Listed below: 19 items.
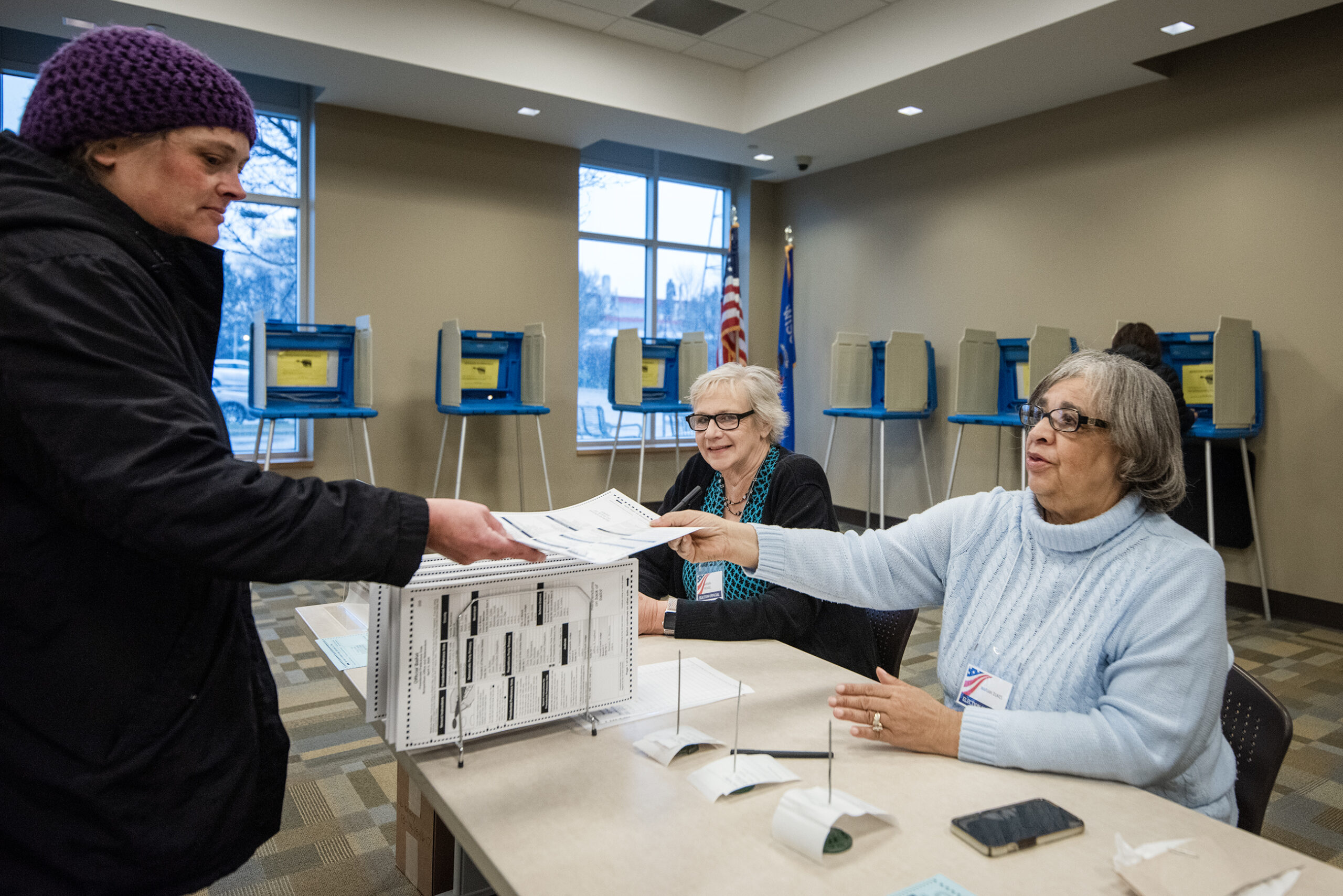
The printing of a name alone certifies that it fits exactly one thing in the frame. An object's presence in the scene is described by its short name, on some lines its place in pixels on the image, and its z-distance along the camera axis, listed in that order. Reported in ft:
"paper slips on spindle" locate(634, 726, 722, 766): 3.90
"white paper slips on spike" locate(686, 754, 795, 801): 3.61
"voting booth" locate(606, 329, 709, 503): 20.52
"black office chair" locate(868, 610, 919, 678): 6.14
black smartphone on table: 3.20
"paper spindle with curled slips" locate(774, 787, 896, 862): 3.11
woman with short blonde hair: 5.90
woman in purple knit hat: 2.74
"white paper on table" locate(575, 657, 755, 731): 4.44
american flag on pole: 21.84
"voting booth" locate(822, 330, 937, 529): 19.80
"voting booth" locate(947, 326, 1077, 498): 17.38
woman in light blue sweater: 3.93
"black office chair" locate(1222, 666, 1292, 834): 4.15
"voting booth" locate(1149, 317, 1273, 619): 14.15
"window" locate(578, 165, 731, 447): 24.27
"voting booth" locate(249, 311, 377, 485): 16.43
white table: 3.02
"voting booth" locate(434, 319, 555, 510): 18.86
